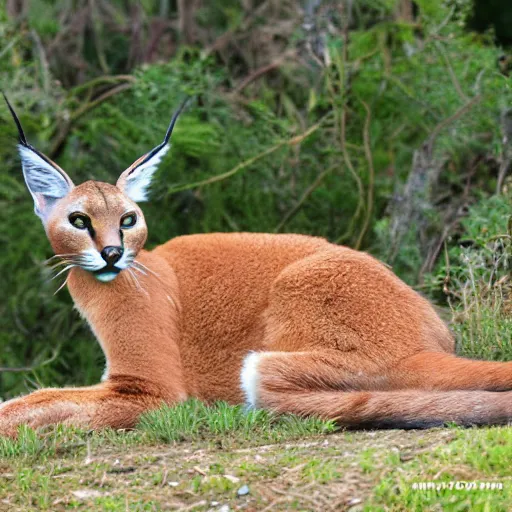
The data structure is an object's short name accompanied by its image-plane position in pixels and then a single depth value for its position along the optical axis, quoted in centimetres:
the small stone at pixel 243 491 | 953
